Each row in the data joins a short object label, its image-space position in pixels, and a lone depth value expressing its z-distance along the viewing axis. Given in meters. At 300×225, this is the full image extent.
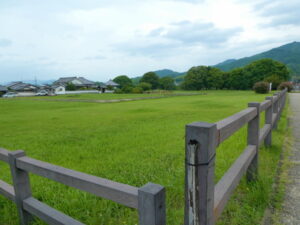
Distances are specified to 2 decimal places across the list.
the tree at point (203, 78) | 69.94
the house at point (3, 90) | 65.69
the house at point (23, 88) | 71.50
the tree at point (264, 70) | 60.73
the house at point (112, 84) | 88.46
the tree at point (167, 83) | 83.44
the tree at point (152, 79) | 85.00
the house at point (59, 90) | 69.00
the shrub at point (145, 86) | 69.80
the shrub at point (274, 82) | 47.62
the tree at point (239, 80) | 65.19
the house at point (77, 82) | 82.25
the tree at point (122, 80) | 104.00
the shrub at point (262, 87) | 35.25
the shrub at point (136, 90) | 58.16
